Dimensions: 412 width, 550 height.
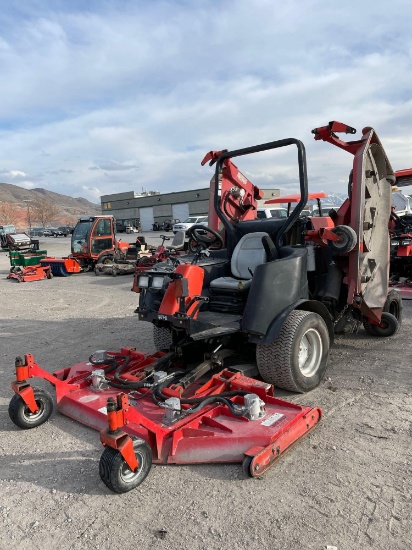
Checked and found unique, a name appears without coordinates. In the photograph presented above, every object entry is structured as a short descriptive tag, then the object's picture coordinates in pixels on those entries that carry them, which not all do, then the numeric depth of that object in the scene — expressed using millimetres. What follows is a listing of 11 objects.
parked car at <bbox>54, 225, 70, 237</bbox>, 51906
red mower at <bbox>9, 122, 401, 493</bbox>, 3066
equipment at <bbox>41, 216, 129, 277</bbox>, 15109
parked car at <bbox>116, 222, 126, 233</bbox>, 47756
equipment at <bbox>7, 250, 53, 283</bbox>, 14266
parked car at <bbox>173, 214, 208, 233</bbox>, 32744
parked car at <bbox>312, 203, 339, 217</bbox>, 7973
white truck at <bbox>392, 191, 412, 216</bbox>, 13383
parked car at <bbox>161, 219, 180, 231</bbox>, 45344
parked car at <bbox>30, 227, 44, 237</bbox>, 52962
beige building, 51781
